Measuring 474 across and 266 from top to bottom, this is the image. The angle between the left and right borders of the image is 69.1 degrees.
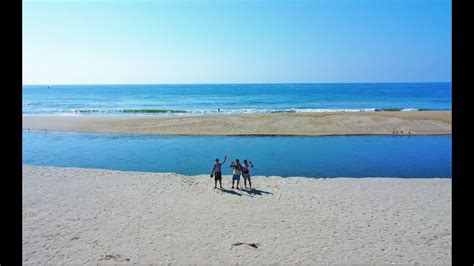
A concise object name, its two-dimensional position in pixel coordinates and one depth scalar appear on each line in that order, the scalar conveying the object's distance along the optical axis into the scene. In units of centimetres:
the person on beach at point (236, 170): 1322
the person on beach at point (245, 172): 1346
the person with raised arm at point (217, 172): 1320
